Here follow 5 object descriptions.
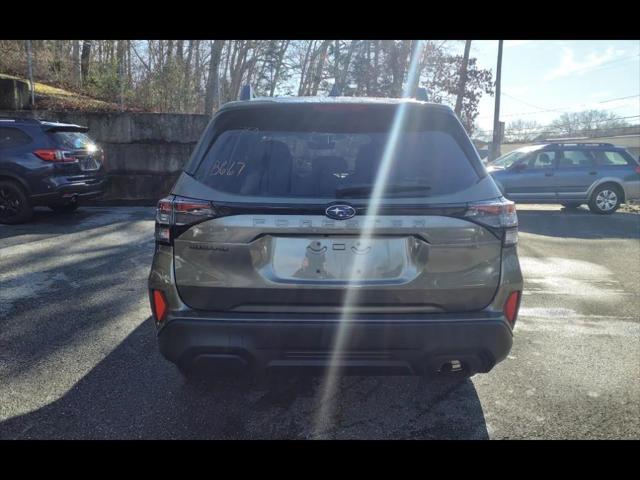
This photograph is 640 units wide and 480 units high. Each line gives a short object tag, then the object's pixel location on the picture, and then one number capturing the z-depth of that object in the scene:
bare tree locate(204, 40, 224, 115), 14.18
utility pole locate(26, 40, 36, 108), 12.12
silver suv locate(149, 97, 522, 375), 2.21
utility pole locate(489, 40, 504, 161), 19.91
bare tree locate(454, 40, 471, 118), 20.03
